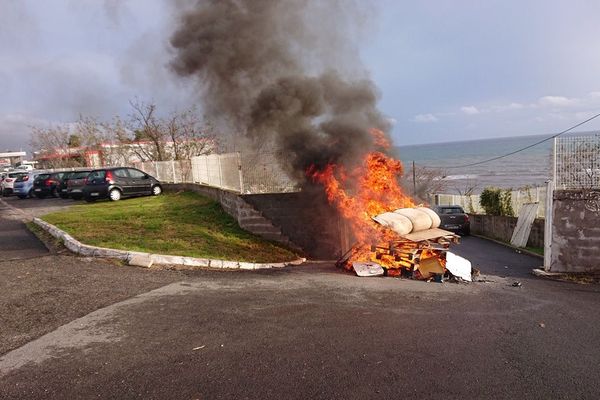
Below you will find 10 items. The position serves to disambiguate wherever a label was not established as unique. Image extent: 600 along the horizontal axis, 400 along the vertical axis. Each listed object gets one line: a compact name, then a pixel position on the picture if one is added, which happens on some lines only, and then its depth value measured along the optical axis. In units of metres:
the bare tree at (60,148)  37.66
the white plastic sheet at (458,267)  8.24
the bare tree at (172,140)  28.06
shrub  20.36
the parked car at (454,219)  21.20
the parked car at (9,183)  26.10
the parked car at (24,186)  24.36
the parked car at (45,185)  23.41
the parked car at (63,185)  21.97
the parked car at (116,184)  18.50
